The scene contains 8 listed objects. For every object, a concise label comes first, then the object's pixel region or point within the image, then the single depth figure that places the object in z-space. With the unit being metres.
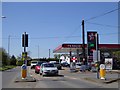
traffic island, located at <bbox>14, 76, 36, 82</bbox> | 13.61
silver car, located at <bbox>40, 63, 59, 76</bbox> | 19.07
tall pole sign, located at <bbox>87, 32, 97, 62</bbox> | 25.97
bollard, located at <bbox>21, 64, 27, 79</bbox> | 14.20
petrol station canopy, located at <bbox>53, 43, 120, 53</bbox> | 34.80
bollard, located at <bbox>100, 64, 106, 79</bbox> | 14.22
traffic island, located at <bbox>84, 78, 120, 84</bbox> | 13.13
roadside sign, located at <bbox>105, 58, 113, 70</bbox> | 27.22
